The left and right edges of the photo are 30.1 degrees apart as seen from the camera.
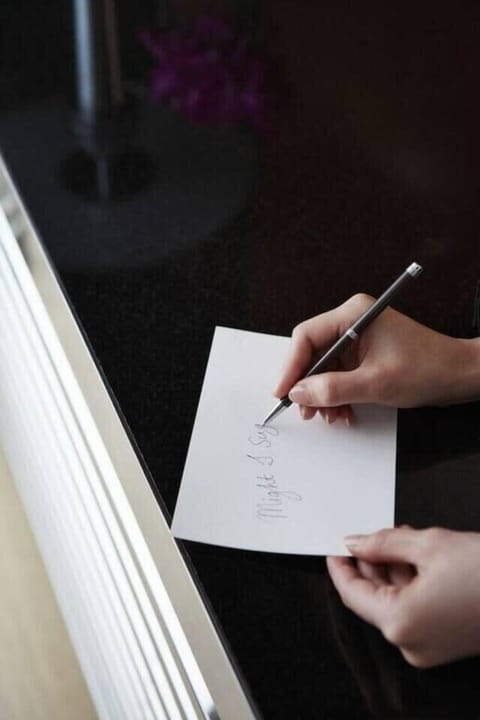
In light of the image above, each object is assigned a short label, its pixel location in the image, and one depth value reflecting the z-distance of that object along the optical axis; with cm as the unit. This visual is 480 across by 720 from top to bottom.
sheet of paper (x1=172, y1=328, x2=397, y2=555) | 70
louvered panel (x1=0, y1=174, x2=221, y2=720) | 77
